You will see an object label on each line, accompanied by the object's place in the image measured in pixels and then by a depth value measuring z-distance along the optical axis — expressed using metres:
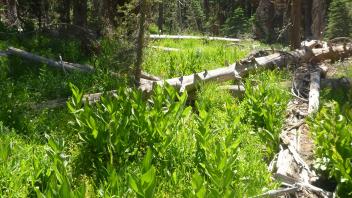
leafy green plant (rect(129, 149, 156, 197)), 3.53
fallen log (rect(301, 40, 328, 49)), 11.89
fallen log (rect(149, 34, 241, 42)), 16.74
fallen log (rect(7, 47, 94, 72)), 9.77
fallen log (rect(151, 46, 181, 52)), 12.66
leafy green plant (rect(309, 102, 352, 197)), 4.76
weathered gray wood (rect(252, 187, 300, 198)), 4.33
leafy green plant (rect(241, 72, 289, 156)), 5.89
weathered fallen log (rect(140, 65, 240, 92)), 8.19
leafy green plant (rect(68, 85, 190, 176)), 5.12
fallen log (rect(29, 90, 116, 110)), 7.19
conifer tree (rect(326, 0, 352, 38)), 28.66
